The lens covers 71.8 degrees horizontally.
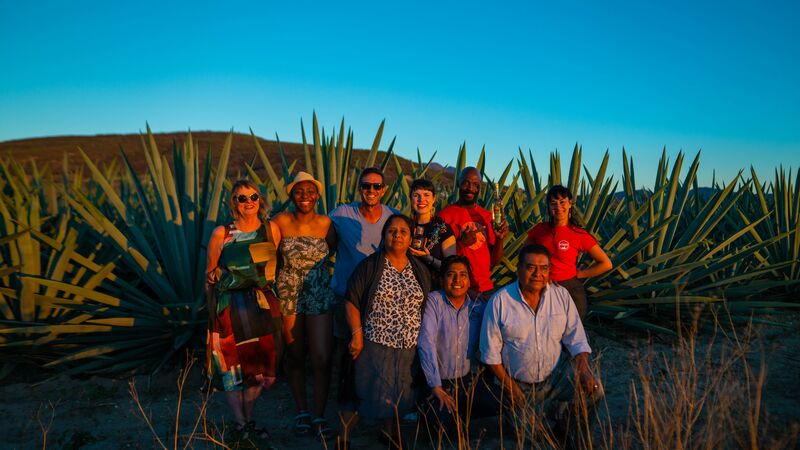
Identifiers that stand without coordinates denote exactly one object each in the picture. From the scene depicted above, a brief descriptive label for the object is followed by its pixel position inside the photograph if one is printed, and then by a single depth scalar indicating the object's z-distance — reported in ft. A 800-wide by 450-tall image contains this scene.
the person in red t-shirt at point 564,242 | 12.61
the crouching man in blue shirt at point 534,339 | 10.25
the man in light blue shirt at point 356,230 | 11.85
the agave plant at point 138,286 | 14.07
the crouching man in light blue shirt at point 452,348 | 10.57
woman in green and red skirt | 10.71
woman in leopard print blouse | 10.63
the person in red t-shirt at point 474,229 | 12.14
